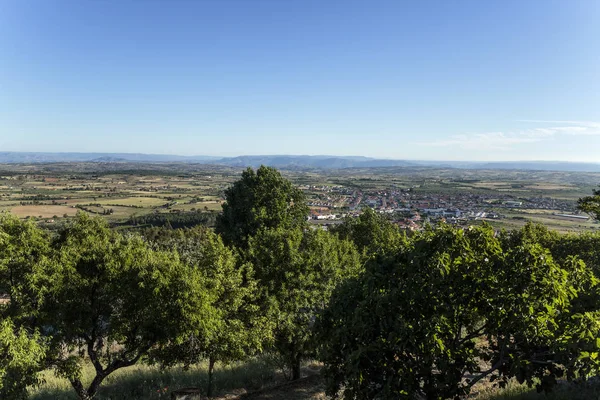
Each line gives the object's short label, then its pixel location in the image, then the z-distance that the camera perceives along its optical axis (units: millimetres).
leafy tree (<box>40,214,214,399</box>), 12359
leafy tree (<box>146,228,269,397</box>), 13891
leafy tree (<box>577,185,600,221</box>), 18859
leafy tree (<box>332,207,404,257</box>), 35188
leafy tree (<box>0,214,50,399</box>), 10062
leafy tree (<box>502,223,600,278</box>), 22675
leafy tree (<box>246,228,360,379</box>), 16234
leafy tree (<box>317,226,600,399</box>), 7344
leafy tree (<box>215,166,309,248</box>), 24484
